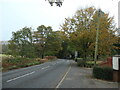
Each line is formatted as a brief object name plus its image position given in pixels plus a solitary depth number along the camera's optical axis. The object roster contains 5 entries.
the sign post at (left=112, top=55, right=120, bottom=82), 8.36
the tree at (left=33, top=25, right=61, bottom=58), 37.07
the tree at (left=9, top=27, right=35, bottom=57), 22.64
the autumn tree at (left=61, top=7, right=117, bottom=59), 19.09
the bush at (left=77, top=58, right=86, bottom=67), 20.67
